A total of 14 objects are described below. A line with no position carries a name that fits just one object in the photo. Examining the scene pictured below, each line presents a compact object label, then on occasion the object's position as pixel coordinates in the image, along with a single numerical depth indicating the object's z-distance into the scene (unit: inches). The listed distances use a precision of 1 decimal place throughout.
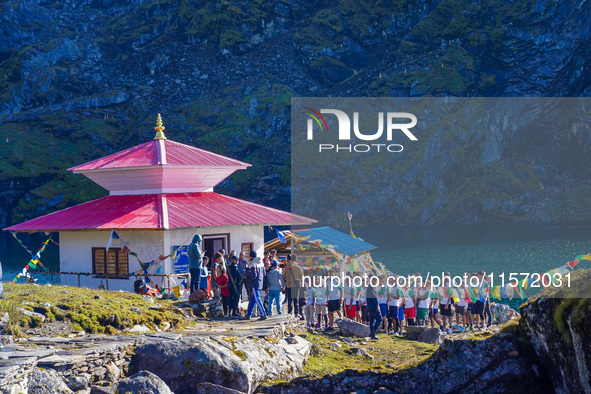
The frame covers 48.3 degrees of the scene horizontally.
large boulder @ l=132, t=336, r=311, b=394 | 534.6
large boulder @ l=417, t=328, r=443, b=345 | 859.4
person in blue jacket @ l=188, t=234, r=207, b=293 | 832.3
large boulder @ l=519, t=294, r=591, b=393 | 474.6
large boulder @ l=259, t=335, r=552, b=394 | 526.3
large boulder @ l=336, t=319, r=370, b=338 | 829.2
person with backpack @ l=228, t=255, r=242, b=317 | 766.5
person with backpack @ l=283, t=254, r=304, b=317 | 834.8
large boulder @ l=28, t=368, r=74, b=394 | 432.8
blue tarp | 1326.5
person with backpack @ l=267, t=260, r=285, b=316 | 770.2
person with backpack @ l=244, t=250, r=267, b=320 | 748.0
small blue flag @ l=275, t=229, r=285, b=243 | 1115.3
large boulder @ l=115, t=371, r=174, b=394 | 479.8
